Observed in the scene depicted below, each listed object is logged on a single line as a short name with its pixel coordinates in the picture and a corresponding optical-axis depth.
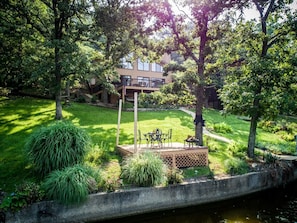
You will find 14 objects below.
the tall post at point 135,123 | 9.23
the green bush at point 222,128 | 17.86
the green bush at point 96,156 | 9.61
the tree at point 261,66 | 10.67
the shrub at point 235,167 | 9.62
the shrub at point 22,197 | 6.34
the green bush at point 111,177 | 7.47
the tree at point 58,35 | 14.76
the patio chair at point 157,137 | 10.99
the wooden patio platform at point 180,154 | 9.78
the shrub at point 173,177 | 8.27
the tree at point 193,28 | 11.62
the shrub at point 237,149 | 12.19
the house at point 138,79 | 28.50
